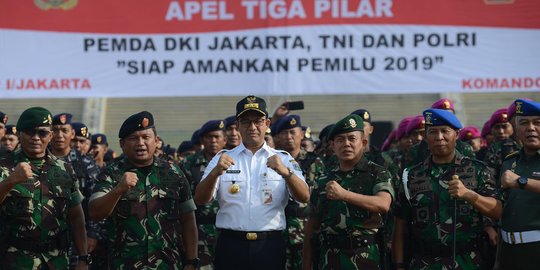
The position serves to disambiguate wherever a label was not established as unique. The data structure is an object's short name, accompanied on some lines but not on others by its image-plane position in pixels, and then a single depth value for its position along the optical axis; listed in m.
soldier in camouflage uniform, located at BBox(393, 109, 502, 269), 12.57
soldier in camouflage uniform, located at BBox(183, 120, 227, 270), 18.14
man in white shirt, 12.70
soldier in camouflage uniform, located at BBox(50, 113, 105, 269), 17.65
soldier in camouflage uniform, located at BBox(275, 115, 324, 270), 17.00
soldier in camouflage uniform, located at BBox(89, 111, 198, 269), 12.76
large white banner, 23.27
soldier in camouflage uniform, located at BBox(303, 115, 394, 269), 12.68
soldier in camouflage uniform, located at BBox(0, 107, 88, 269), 12.98
